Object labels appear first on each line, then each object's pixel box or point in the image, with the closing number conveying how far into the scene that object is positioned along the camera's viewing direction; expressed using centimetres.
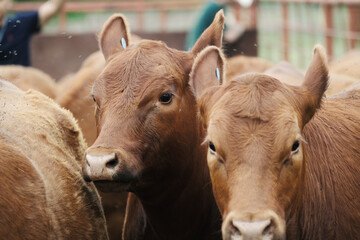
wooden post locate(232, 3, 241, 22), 3023
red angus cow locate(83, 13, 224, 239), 843
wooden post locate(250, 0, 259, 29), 2659
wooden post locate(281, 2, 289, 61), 2477
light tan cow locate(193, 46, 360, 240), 707
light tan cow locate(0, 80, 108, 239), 809
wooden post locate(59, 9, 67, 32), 3027
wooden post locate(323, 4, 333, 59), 2119
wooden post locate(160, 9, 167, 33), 3344
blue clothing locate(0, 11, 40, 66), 1627
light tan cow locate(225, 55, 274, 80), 1698
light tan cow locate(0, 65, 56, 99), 1603
